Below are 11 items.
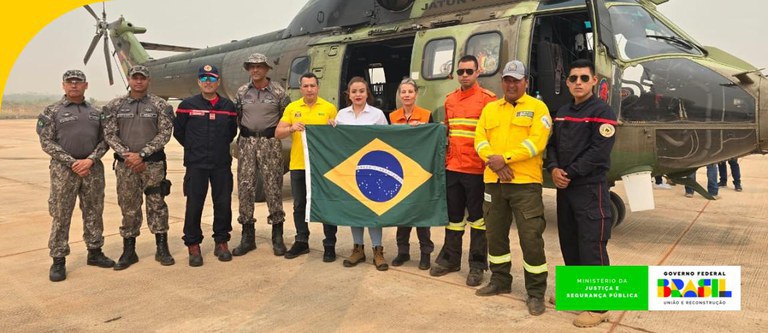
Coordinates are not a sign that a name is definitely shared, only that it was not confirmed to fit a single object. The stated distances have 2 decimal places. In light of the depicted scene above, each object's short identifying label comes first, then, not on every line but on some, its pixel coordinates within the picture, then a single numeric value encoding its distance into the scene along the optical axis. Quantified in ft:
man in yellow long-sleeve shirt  12.19
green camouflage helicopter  17.26
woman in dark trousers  15.43
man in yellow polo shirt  16.85
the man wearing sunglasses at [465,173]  14.38
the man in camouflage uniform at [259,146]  17.37
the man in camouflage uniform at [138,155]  15.97
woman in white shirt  15.96
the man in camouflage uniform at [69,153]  15.26
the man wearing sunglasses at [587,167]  11.45
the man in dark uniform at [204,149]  16.60
